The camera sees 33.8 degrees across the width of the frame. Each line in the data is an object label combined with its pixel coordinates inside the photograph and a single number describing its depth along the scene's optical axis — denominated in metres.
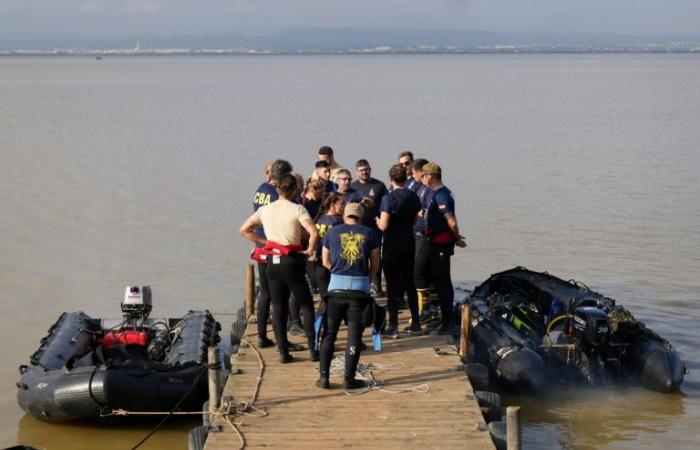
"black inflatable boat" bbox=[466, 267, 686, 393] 12.16
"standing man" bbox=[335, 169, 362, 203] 11.38
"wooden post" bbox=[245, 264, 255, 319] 13.15
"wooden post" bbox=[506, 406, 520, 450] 8.15
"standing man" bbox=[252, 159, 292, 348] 10.60
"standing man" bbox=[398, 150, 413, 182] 13.58
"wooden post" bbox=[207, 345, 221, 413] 9.37
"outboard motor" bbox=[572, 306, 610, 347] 12.14
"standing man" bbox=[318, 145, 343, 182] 13.23
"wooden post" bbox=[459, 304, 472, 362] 11.34
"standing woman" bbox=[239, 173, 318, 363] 10.06
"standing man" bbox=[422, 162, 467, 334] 11.66
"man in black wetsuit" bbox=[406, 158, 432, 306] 11.98
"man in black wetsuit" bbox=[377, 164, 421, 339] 11.41
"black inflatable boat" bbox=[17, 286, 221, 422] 10.73
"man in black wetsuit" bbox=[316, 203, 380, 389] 9.62
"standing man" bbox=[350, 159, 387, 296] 12.08
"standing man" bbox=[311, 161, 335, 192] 12.82
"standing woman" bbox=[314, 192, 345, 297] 10.59
